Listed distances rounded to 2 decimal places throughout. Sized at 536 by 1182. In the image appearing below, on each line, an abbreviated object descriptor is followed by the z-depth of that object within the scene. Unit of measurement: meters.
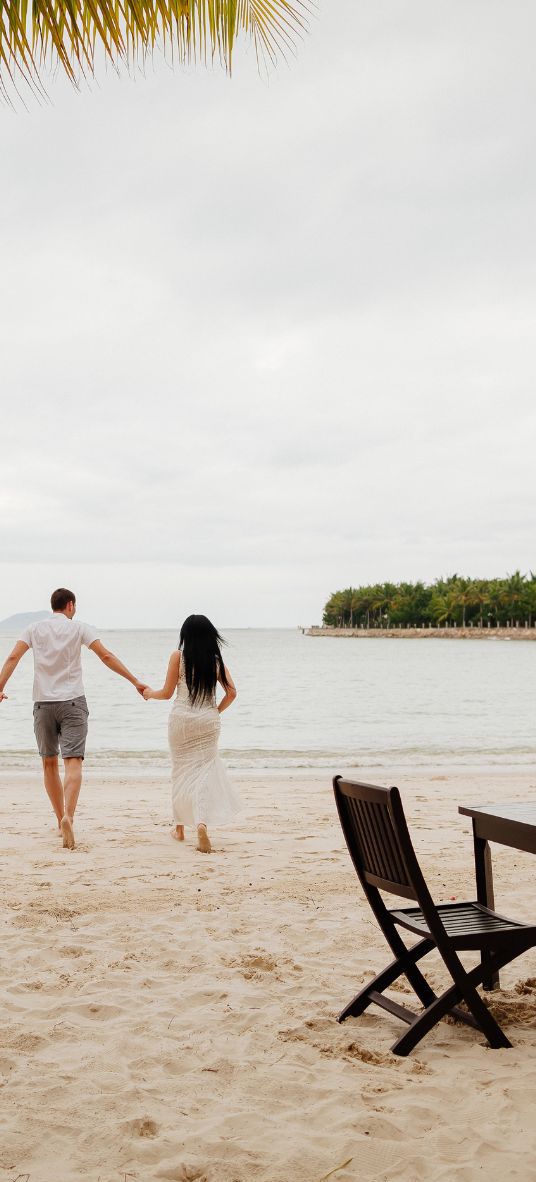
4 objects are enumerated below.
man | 6.89
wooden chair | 3.06
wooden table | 3.18
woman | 6.94
